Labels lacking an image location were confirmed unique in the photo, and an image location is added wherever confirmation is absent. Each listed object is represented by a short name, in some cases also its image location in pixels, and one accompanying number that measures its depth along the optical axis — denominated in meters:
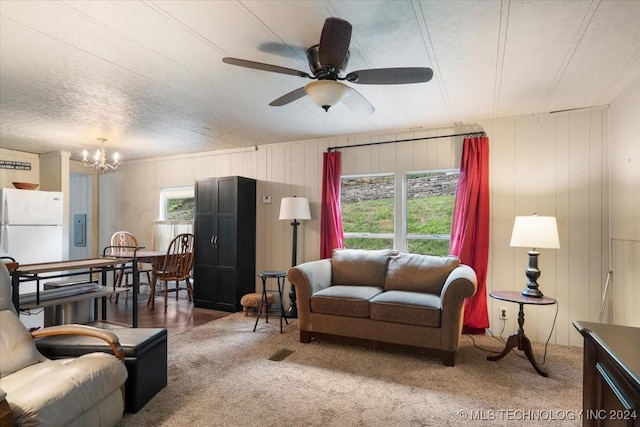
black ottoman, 2.11
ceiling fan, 1.76
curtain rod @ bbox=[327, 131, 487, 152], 3.71
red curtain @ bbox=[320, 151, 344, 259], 4.35
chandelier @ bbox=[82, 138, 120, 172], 4.16
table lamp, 2.80
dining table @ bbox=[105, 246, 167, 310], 4.52
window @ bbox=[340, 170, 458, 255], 3.98
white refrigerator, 4.47
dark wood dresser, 1.00
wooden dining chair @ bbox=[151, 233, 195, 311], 4.73
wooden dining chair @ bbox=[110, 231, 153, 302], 5.46
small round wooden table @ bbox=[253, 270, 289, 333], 3.75
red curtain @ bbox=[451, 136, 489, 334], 3.60
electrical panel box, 6.43
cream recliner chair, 1.49
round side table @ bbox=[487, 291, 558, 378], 2.73
